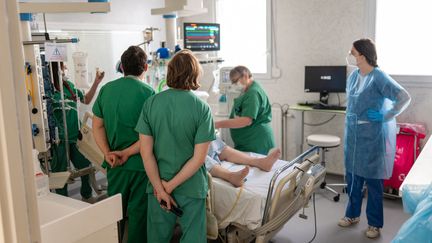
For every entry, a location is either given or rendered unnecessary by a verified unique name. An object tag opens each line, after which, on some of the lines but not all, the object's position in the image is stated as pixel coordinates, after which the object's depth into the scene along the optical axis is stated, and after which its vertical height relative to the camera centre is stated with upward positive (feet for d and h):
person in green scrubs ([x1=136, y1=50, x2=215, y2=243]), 6.63 -1.58
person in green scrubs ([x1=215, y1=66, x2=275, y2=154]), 10.38 -1.70
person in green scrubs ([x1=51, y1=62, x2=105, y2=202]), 10.01 -1.91
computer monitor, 13.92 -0.97
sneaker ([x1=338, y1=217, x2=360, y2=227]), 10.62 -4.50
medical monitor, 11.71 +0.53
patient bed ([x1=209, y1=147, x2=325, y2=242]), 7.70 -2.96
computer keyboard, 13.59 -1.93
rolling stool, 12.73 -2.90
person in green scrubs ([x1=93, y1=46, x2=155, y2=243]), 7.78 -1.54
